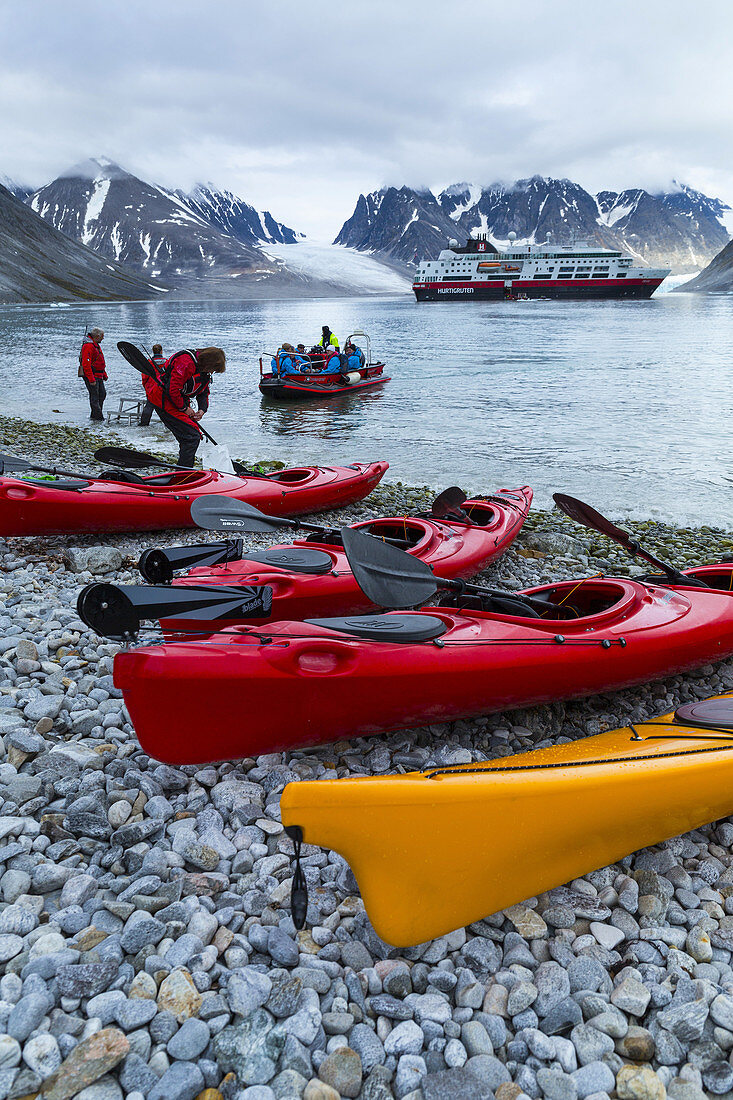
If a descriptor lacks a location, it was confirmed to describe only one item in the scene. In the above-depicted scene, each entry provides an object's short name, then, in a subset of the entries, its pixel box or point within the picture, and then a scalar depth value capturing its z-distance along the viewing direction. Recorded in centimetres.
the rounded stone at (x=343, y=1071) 154
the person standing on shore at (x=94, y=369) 1065
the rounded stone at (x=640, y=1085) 154
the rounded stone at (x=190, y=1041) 157
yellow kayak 189
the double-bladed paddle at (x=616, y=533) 393
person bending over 636
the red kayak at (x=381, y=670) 247
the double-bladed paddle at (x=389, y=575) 286
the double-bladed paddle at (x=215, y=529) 349
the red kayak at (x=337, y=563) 354
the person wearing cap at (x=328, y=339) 1519
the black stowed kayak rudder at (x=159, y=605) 245
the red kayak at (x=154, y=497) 486
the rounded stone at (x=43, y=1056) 149
